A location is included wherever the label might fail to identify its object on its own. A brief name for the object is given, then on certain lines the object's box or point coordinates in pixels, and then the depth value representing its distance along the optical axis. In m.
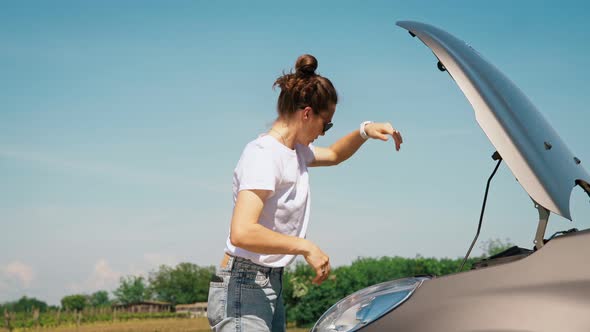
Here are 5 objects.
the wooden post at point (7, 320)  34.70
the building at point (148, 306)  45.90
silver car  1.99
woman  2.79
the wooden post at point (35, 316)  36.59
